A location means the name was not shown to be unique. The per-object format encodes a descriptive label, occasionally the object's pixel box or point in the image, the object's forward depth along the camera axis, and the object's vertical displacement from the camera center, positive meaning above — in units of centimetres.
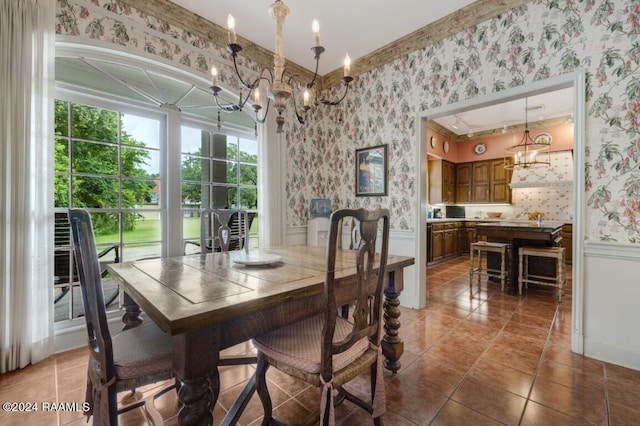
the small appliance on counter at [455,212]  728 +1
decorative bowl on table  480 -6
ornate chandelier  170 +83
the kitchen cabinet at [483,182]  658 +75
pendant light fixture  601 +134
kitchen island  366 -34
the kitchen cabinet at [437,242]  565 -62
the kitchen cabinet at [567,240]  552 -55
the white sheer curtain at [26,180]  196 +23
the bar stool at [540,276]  350 -73
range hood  577 +84
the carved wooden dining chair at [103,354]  108 -63
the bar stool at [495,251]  391 -61
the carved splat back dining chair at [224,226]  229 -13
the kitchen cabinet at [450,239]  614 -61
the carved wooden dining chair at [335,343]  114 -63
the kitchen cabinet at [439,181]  670 +76
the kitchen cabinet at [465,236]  670 -57
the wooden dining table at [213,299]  99 -34
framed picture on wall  360 +56
